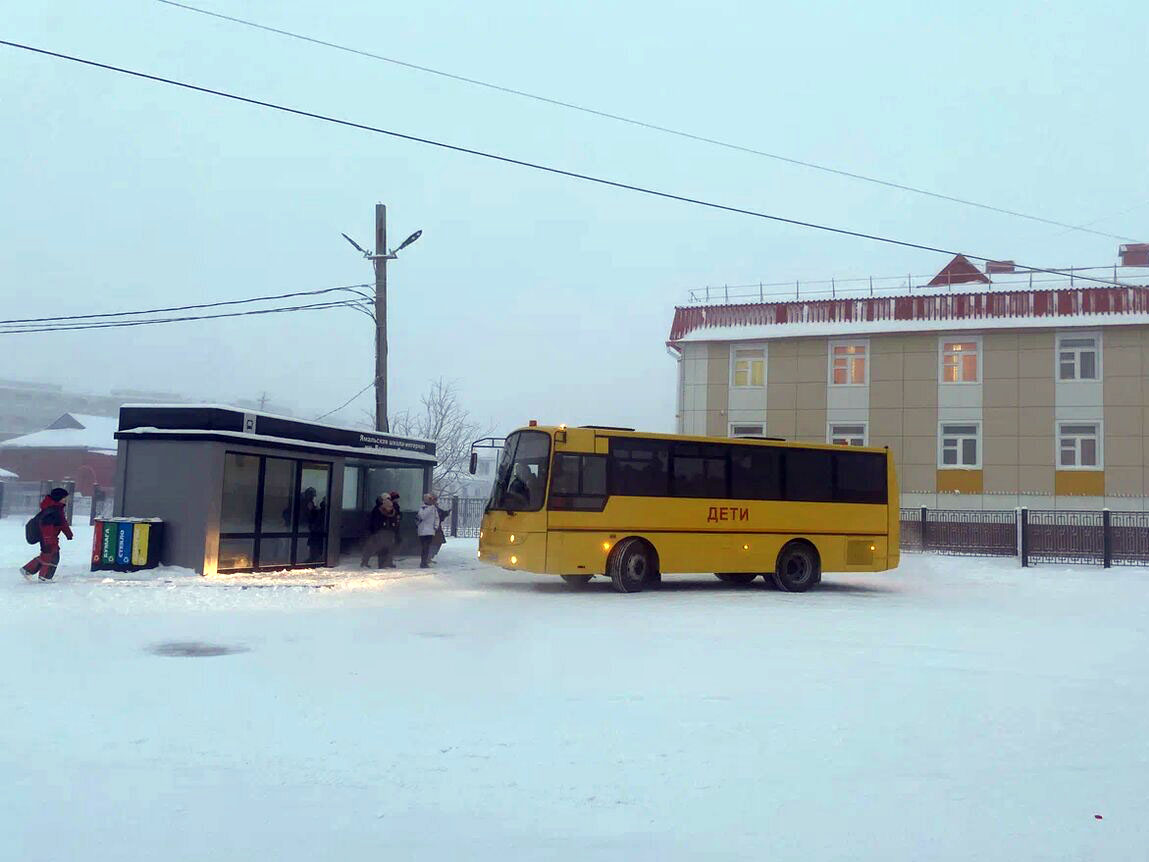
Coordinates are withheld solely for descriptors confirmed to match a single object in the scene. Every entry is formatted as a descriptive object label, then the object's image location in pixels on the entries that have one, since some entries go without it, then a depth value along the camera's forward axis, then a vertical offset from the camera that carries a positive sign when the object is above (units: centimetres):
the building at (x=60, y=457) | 6825 +258
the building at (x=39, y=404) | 10750 +974
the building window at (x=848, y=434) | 3675 +320
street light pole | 2445 +447
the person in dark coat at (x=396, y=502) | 2145 +12
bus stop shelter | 1762 +34
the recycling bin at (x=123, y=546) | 1731 -79
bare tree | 5147 +342
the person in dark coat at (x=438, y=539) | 2284 -65
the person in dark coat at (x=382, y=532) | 2133 -50
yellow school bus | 1891 +20
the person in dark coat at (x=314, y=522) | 2044 -34
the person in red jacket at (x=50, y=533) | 1645 -59
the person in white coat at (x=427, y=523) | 2203 -31
